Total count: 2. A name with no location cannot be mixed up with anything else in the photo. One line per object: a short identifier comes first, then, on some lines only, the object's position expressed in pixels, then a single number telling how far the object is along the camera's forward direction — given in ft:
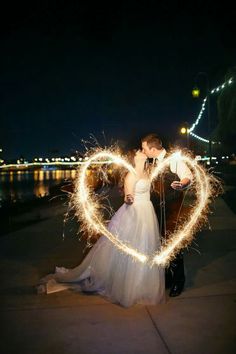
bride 17.95
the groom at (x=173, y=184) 18.37
